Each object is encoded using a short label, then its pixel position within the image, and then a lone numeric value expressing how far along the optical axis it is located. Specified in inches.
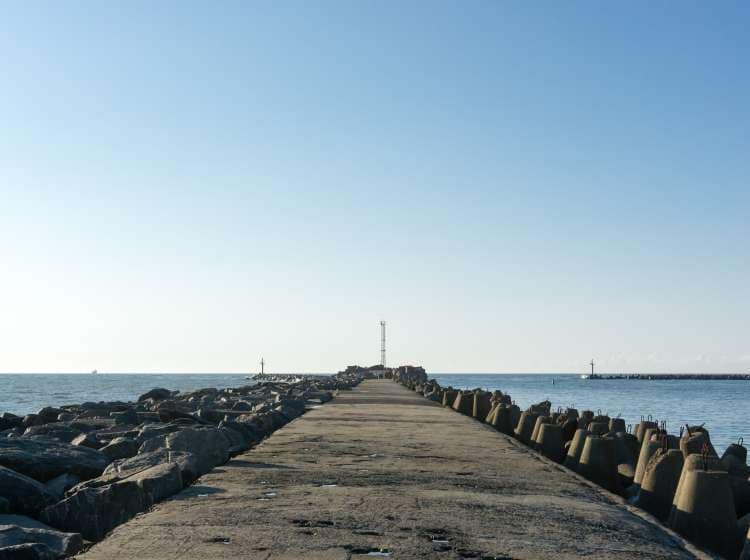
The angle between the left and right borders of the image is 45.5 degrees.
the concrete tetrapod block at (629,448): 478.5
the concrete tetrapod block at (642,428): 571.2
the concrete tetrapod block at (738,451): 578.2
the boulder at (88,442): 400.5
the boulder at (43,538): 182.7
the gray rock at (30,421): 687.1
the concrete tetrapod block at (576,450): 409.9
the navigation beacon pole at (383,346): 4028.1
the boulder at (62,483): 285.1
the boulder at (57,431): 442.6
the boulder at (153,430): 390.6
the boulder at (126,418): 568.4
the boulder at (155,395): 1247.7
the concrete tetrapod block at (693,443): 452.2
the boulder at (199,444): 311.1
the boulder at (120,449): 354.0
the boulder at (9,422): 678.1
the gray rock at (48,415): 698.4
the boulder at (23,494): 237.8
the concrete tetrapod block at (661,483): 313.1
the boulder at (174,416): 511.2
